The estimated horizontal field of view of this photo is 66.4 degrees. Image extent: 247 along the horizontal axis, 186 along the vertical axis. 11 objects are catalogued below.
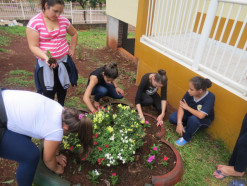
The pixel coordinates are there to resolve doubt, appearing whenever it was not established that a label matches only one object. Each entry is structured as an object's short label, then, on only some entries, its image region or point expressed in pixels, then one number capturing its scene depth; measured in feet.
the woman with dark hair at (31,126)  5.35
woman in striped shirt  7.45
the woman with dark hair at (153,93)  9.14
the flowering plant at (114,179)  6.86
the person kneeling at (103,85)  9.07
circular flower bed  7.08
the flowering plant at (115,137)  7.17
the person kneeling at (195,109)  8.51
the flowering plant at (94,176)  6.81
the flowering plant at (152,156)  7.68
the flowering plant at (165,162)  7.76
